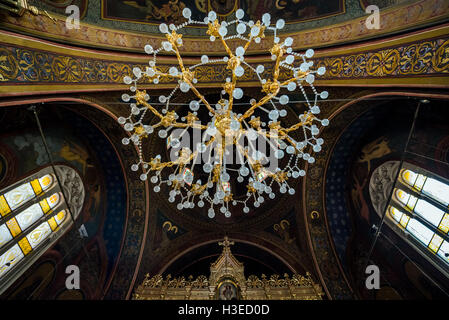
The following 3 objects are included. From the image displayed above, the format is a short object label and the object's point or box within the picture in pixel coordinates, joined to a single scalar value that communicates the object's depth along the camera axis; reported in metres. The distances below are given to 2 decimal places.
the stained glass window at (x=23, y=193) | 4.54
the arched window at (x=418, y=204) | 4.52
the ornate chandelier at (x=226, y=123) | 2.33
